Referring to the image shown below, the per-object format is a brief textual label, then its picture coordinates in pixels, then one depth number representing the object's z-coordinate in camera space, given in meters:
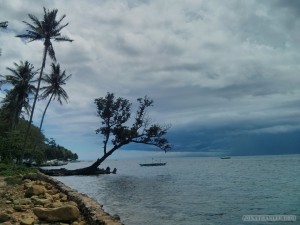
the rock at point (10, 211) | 6.71
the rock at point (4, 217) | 6.02
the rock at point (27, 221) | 5.84
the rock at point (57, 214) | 6.34
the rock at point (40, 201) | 7.61
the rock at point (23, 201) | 7.49
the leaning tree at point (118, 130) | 31.82
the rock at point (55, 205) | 7.05
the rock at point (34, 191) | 8.48
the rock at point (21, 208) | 7.00
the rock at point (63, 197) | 8.60
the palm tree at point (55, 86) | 27.11
